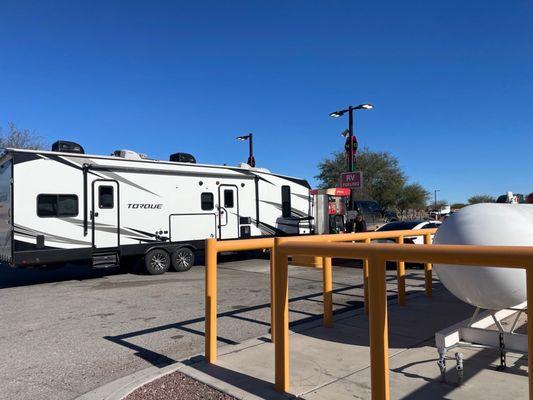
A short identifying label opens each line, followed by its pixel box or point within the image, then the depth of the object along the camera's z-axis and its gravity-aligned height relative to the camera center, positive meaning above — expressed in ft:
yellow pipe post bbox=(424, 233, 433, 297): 25.93 -3.47
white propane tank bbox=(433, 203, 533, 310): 14.75 -0.99
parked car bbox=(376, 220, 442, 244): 47.55 -1.13
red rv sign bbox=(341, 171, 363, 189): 58.63 +4.34
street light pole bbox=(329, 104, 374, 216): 61.93 +11.02
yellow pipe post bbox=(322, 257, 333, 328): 20.48 -3.36
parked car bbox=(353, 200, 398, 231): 93.15 +0.30
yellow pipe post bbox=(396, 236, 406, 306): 23.85 -3.48
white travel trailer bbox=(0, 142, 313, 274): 35.53 +0.96
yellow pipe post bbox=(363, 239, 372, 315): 22.88 -3.41
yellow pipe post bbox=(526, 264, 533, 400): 8.38 -1.71
